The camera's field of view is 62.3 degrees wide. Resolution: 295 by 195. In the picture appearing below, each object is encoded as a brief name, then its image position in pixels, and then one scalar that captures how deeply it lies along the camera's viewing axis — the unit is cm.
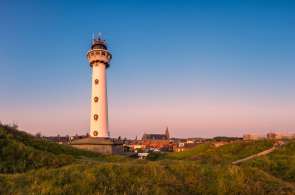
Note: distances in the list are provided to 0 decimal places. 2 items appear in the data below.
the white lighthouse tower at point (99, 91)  3800
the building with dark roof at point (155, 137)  13410
